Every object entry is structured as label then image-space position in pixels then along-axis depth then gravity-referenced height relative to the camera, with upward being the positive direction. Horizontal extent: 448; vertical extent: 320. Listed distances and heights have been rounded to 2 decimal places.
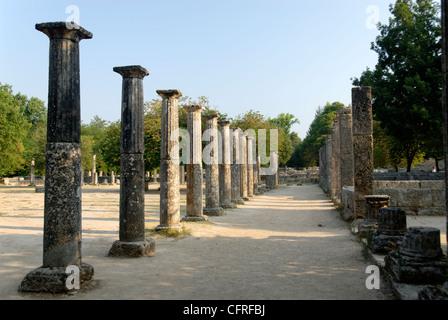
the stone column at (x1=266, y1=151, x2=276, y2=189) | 34.12 -0.81
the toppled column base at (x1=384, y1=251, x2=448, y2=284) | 4.95 -1.36
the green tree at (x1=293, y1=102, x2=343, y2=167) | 63.47 +5.67
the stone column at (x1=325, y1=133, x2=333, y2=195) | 23.08 +0.82
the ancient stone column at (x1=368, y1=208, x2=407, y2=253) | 6.88 -1.15
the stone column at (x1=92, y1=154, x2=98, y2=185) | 43.31 -0.30
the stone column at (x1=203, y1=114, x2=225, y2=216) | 14.95 +0.17
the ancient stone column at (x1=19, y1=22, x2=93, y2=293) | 5.46 +0.19
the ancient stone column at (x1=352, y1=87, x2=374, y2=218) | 10.66 +0.71
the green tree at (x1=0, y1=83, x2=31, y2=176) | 30.50 +4.02
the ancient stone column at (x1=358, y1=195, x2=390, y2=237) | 9.20 -0.96
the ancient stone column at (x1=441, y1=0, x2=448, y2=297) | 3.74 +1.01
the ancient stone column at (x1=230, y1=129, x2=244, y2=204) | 19.86 +0.15
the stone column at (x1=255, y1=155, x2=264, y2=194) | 28.44 -1.38
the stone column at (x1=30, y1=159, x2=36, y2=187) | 40.43 -0.43
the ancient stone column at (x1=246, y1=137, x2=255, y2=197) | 24.47 +0.37
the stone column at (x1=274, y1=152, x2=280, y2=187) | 37.92 +0.14
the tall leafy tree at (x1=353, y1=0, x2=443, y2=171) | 24.22 +6.47
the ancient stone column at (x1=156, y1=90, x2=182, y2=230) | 10.38 +0.22
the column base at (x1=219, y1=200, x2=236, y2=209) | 17.23 -1.50
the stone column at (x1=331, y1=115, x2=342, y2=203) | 17.58 +0.42
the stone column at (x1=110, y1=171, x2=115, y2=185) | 43.98 -0.57
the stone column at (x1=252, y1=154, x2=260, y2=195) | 28.20 -0.31
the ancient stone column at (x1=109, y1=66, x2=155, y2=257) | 7.83 +0.11
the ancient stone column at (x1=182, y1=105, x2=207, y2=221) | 12.75 +0.18
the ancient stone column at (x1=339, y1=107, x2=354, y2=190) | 15.41 +0.98
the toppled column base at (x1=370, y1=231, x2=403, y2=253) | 6.84 -1.34
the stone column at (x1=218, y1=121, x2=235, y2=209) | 17.42 +0.07
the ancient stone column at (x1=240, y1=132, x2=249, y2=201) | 21.63 +0.16
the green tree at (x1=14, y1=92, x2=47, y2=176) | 47.22 +6.01
